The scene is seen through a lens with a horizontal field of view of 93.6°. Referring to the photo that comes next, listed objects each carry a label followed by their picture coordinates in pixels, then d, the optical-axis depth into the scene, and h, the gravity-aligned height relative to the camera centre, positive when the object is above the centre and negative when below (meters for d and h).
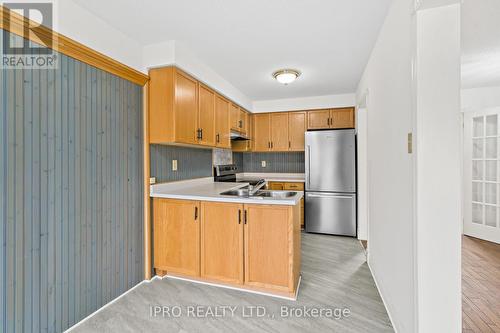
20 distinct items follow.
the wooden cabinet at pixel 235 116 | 3.73 +0.81
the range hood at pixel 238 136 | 3.79 +0.51
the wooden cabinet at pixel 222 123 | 3.22 +0.62
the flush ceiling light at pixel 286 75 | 2.96 +1.16
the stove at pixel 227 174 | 3.85 -0.14
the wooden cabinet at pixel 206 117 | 2.79 +0.62
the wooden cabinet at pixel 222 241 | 2.20 -0.72
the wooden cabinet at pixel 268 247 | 2.06 -0.72
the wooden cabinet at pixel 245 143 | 4.47 +0.44
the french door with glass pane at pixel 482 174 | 3.52 -0.13
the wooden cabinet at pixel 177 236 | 2.35 -0.72
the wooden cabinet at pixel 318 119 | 4.24 +0.86
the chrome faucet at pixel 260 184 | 3.50 -0.29
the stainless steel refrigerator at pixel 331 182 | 3.75 -0.26
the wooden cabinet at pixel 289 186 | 4.14 -0.37
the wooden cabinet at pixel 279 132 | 4.51 +0.67
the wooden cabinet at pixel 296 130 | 4.39 +0.68
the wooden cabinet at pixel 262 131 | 4.62 +0.69
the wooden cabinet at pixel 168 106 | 2.33 +0.62
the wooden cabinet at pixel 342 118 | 4.11 +0.85
